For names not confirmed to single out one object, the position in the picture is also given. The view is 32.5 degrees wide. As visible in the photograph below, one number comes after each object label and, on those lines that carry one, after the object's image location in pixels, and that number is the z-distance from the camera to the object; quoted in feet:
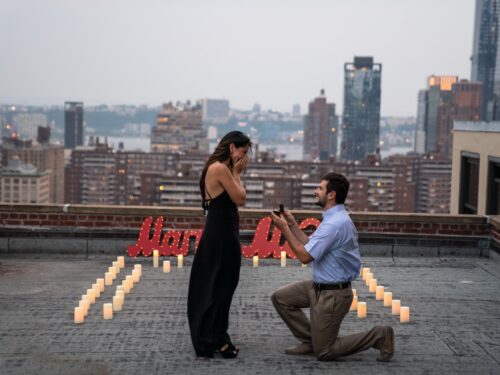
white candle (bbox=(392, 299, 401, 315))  32.27
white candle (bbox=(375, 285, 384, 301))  34.91
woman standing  25.70
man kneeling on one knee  25.03
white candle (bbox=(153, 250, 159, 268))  43.29
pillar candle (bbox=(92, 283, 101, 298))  34.56
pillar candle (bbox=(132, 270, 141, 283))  38.45
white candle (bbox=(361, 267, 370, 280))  39.34
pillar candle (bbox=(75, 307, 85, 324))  30.12
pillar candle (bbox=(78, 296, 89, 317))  30.66
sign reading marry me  46.29
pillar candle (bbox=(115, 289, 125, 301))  32.53
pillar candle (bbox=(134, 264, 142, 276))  39.32
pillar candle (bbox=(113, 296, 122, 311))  32.14
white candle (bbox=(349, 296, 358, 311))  32.90
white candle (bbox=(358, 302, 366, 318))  31.65
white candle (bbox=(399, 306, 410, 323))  30.99
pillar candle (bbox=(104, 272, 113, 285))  38.14
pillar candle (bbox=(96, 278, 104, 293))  35.73
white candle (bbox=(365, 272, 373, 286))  38.19
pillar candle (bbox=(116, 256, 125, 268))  42.47
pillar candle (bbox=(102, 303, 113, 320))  30.78
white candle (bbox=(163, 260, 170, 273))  41.88
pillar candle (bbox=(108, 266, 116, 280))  38.75
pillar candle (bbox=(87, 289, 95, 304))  33.14
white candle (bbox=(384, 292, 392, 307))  33.63
